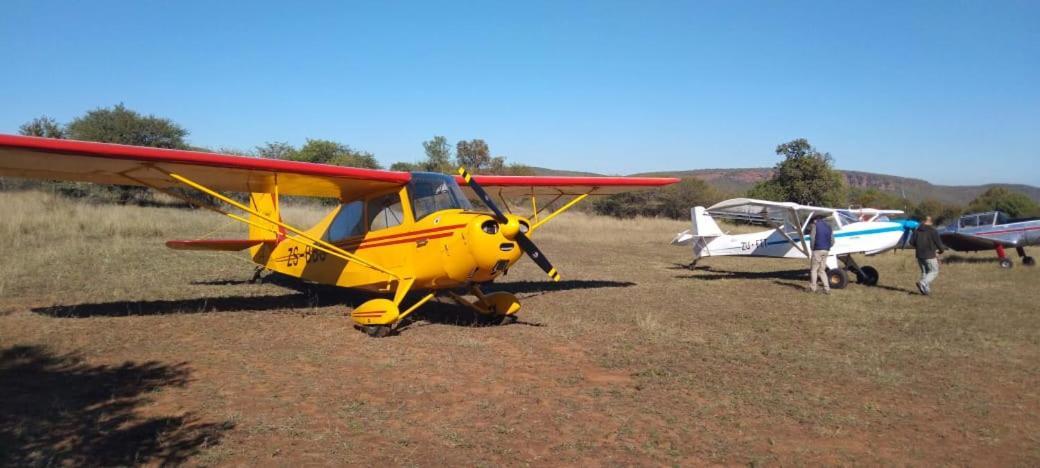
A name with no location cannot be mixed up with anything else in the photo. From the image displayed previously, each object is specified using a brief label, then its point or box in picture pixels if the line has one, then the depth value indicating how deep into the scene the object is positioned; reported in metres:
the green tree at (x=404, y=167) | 51.84
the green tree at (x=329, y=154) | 43.19
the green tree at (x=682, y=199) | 49.00
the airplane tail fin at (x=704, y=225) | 16.58
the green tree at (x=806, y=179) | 39.88
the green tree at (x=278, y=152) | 40.94
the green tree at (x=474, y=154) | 57.94
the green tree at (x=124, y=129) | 31.03
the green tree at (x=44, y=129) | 34.69
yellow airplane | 6.87
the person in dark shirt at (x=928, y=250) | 11.86
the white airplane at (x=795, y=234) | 13.63
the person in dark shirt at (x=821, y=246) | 12.07
